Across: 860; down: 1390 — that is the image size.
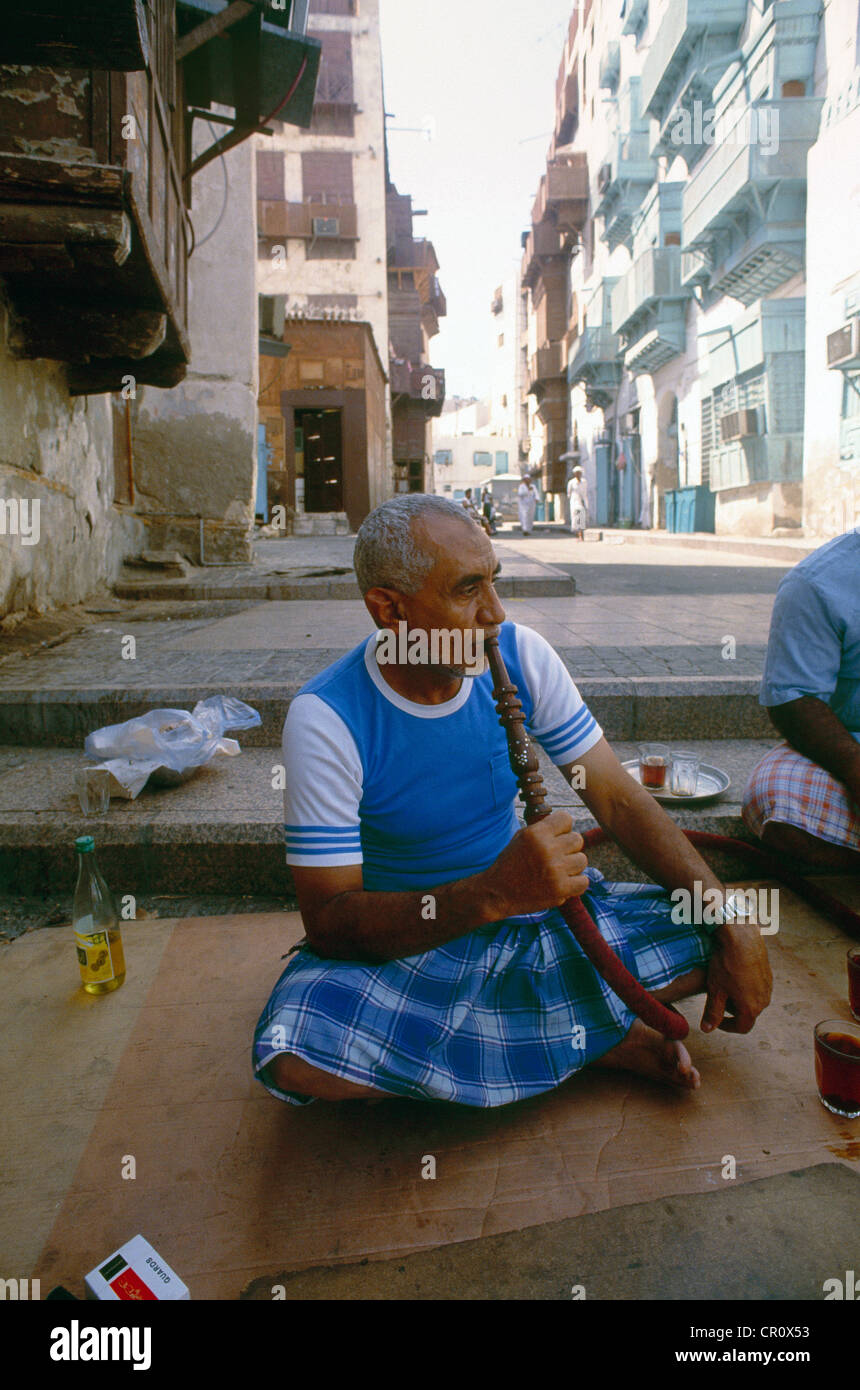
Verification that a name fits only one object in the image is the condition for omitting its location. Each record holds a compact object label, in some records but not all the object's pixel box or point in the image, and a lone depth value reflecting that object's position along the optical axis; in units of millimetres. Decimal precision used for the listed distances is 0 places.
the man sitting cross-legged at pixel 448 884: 1697
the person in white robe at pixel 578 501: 21016
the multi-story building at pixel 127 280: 3422
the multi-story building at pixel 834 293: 12617
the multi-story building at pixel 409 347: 30922
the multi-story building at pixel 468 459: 63219
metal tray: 3102
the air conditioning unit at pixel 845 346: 11977
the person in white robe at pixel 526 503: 26161
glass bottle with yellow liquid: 2398
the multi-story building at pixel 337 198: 24234
